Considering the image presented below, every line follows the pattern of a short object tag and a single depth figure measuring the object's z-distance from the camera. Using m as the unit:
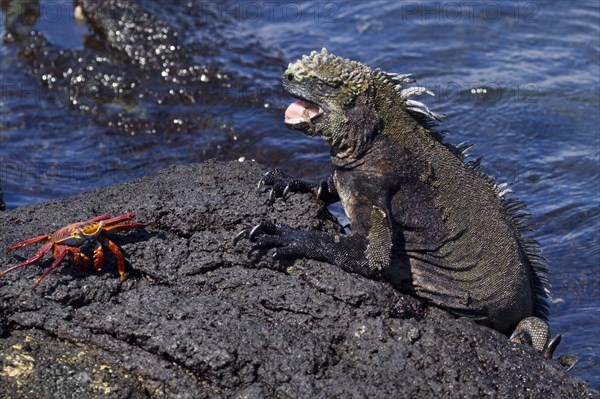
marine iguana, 4.74
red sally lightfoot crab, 4.10
